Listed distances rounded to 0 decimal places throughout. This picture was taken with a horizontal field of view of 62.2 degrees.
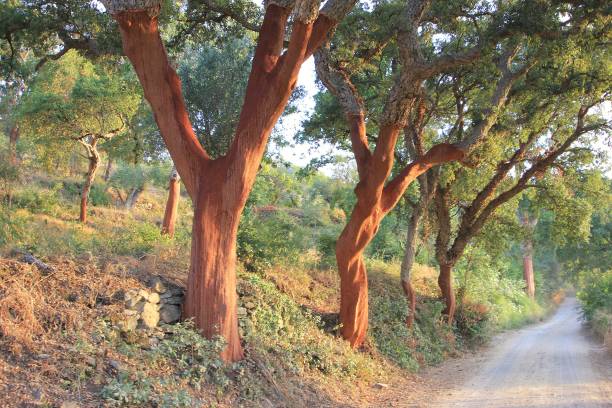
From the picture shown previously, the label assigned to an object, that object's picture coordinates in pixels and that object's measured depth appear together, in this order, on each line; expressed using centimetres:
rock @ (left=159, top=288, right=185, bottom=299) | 751
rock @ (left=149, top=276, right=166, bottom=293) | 747
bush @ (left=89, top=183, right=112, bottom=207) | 2491
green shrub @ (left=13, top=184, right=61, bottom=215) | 1818
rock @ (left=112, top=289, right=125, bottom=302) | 684
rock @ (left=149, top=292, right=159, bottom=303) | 718
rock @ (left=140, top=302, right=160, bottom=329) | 680
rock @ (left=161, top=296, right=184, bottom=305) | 745
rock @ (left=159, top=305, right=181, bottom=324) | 722
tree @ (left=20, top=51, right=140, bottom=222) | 1761
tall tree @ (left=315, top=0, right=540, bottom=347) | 998
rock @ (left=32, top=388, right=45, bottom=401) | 459
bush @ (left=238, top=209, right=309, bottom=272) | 1095
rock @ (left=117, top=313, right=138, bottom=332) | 637
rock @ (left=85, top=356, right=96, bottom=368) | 543
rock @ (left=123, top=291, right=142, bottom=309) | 684
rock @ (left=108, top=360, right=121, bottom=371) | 559
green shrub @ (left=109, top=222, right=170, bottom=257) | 895
